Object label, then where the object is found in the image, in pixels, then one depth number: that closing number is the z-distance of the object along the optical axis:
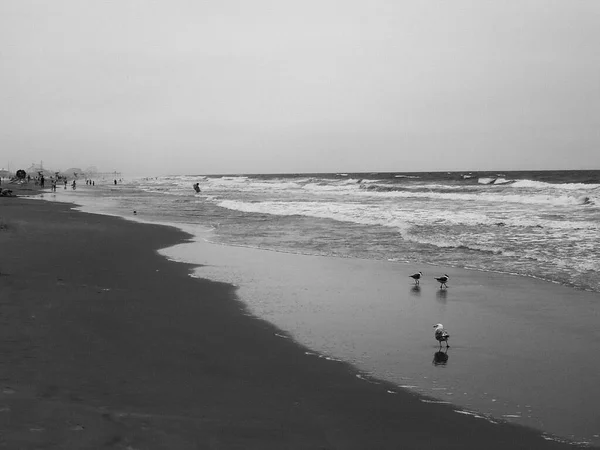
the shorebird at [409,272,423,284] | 10.35
